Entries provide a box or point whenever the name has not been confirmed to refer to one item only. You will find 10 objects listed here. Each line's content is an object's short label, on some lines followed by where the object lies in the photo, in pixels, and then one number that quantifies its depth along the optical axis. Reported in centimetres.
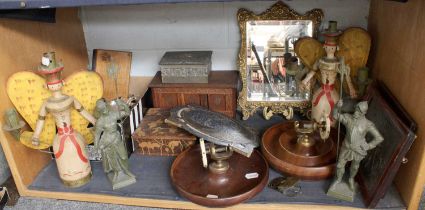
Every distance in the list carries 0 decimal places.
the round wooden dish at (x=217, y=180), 84
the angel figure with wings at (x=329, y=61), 95
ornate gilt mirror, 107
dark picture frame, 76
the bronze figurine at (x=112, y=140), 86
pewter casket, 106
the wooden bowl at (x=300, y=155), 90
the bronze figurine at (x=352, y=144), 78
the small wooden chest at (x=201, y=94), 107
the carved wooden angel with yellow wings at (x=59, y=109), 86
